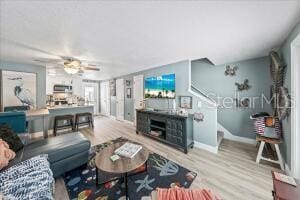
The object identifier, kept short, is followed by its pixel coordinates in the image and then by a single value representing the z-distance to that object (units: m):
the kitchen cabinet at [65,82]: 5.89
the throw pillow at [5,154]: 1.44
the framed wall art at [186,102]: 3.31
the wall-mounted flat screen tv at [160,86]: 3.70
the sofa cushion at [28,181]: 1.14
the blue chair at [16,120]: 2.76
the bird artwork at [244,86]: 3.43
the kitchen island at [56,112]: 4.09
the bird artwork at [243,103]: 3.47
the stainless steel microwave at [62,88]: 5.98
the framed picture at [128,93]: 5.60
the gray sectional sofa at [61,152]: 1.88
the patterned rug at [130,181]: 1.73
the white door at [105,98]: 7.38
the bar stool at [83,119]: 4.71
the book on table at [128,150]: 1.89
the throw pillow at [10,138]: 1.84
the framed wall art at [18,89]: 3.61
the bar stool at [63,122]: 4.24
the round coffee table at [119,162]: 1.59
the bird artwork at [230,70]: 3.63
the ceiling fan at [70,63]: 2.98
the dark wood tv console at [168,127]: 2.93
